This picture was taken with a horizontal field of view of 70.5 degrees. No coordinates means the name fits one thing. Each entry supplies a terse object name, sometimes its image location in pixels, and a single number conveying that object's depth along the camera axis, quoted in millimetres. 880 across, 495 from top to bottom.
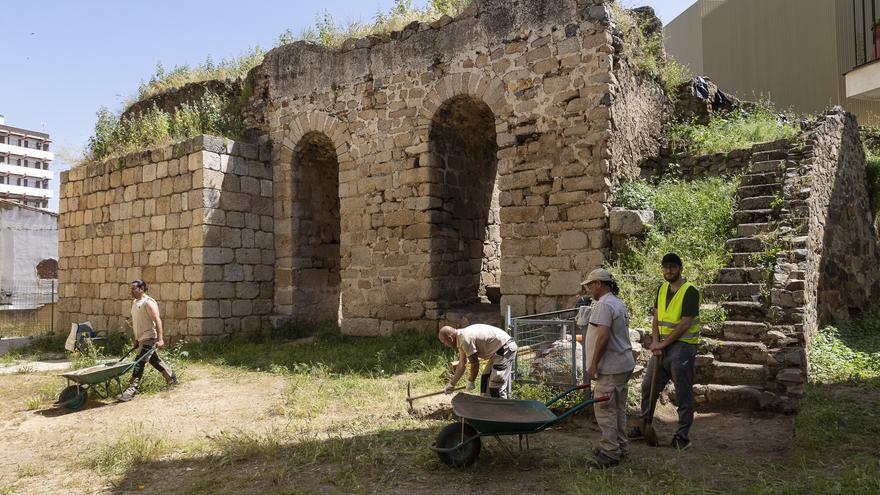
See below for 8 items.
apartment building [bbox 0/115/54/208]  54938
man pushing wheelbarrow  7664
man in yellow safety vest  5082
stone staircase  6250
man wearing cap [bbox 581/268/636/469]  4566
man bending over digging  5453
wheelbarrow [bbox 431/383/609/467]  4301
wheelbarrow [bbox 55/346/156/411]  6988
